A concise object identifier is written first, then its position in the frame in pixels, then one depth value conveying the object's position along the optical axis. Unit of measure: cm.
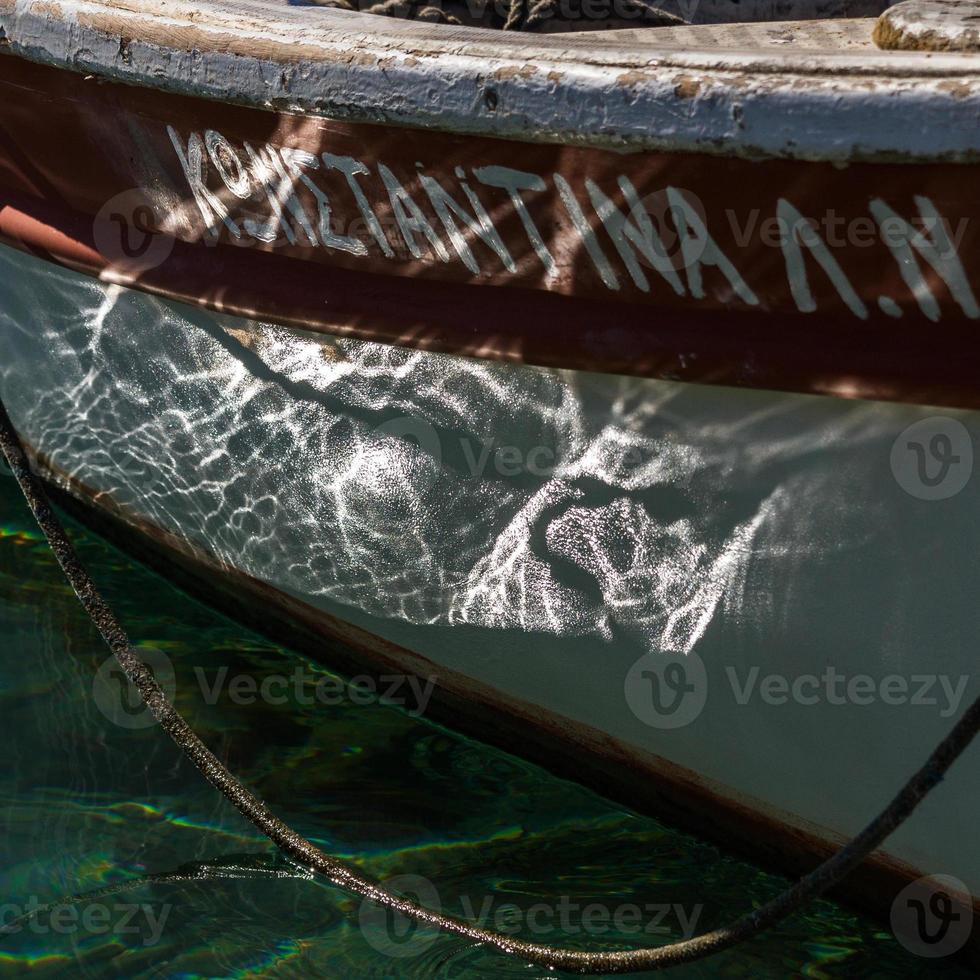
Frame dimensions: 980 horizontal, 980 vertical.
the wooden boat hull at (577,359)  265
